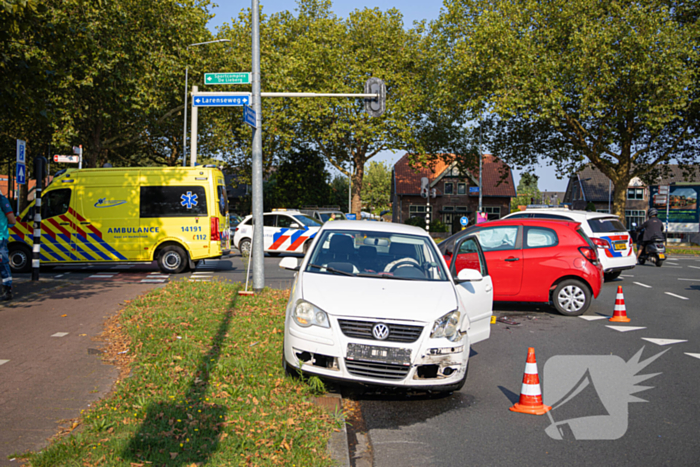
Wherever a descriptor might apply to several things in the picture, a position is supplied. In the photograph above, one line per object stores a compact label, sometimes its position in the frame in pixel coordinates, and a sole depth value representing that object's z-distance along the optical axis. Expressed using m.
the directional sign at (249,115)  10.34
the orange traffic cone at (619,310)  9.38
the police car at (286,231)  20.97
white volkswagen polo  4.93
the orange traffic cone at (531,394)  4.99
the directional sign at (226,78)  12.30
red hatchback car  9.91
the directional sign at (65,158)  17.06
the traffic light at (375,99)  15.36
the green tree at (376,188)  97.38
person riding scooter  20.11
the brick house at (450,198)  59.66
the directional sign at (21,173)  11.40
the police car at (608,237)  13.76
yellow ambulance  14.70
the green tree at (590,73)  26.86
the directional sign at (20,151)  11.45
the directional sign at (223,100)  11.90
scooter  20.36
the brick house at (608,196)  67.69
